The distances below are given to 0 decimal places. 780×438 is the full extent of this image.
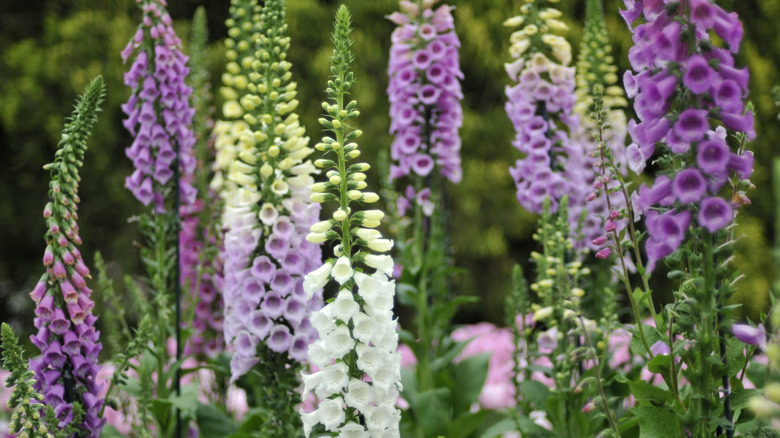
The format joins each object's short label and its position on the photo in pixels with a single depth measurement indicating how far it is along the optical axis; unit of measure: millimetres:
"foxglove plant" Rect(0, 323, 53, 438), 1824
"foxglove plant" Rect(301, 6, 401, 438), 1788
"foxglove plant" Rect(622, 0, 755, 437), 1554
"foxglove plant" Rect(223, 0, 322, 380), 2479
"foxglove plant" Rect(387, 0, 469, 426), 3334
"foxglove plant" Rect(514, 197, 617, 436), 2525
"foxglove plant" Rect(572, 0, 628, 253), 3410
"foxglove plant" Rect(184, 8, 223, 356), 3455
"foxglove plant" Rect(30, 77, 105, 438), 2145
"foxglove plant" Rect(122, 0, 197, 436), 2963
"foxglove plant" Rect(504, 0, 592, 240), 3184
